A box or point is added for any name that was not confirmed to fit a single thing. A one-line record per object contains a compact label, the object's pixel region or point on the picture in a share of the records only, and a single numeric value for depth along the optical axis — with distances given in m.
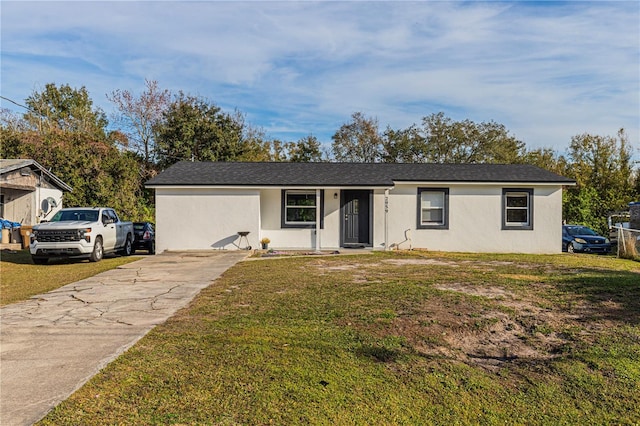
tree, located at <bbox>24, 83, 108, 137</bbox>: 34.38
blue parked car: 17.78
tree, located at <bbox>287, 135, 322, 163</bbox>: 38.69
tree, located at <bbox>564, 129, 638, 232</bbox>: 23.72
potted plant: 16.05
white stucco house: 16.56
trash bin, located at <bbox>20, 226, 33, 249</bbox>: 18.66
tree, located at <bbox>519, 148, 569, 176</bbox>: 32.77
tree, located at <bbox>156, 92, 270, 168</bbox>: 31.17
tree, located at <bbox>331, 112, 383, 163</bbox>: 38.19
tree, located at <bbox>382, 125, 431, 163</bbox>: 37.47
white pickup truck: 12.87
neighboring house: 19.95
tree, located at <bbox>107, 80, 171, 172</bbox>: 32.91
